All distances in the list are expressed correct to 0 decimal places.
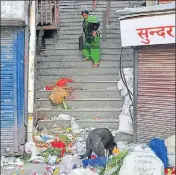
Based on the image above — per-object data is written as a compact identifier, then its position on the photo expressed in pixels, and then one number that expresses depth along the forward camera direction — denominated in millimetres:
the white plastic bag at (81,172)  7267
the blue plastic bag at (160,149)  7652
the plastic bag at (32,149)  8938
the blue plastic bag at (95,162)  8062
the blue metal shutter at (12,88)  9062
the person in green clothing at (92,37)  11672
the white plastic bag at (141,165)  7157
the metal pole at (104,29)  12852
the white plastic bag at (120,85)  10662
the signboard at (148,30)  7691
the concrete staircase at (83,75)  10508
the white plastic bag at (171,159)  7684
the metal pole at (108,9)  13570
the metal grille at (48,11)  12227
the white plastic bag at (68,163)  8059
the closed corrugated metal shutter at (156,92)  8367
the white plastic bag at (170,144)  7816
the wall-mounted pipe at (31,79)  9227
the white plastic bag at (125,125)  9609
